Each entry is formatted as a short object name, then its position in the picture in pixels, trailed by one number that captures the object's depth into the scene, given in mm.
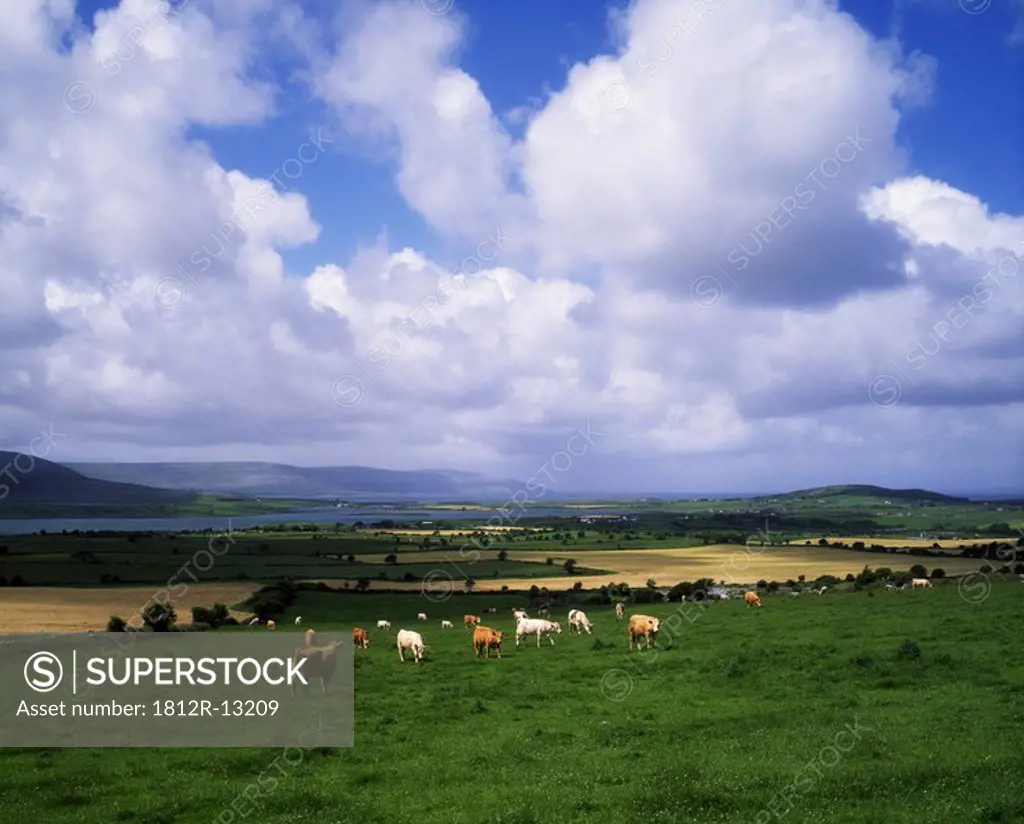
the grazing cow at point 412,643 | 34500
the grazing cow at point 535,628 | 40812
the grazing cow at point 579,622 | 45219
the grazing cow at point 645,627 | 35291
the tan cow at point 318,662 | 27406
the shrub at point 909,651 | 28000
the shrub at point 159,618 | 45969
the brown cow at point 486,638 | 35938
